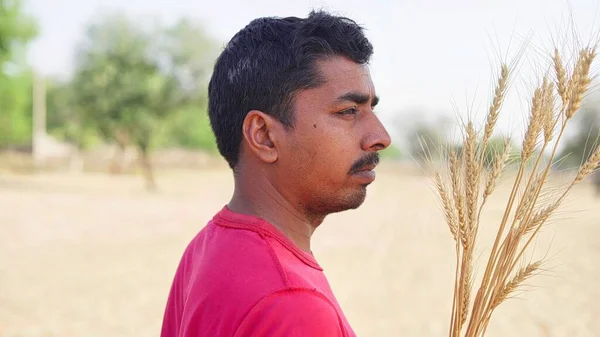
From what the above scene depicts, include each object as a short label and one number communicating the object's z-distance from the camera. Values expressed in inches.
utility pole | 1494.8
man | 55.6
